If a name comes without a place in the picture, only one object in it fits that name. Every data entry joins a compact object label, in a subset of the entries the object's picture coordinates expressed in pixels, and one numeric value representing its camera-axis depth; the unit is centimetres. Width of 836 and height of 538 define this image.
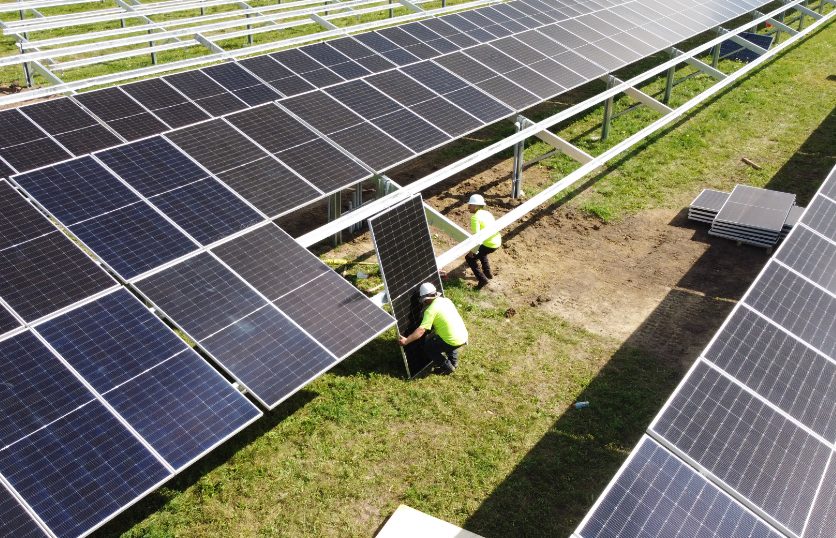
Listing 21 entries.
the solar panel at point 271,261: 1129
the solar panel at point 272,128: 1455
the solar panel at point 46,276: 974
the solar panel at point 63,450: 769
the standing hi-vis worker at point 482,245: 1492
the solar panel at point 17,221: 1070
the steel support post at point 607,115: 2167
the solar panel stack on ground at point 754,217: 1719
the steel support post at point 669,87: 2452
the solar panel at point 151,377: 880
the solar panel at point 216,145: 1349
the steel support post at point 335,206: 1545
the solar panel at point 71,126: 1399
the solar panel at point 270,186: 1275
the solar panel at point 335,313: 1084
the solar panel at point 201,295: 1031
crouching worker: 1234
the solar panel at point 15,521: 732
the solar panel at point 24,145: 1291
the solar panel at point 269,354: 984
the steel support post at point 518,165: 1805
